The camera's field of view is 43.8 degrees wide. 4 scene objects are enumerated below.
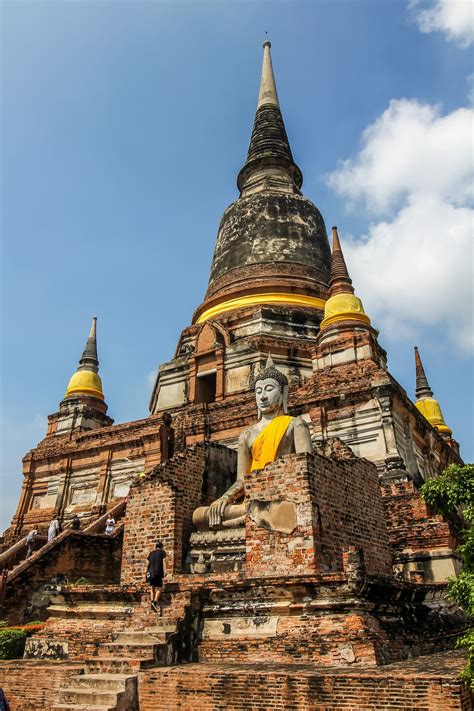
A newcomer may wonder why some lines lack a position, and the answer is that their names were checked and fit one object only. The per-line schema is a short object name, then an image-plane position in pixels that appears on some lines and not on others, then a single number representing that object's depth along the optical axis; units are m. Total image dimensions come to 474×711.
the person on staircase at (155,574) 7.63
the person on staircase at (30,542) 14.41
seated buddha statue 9.52
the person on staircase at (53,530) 15.69
